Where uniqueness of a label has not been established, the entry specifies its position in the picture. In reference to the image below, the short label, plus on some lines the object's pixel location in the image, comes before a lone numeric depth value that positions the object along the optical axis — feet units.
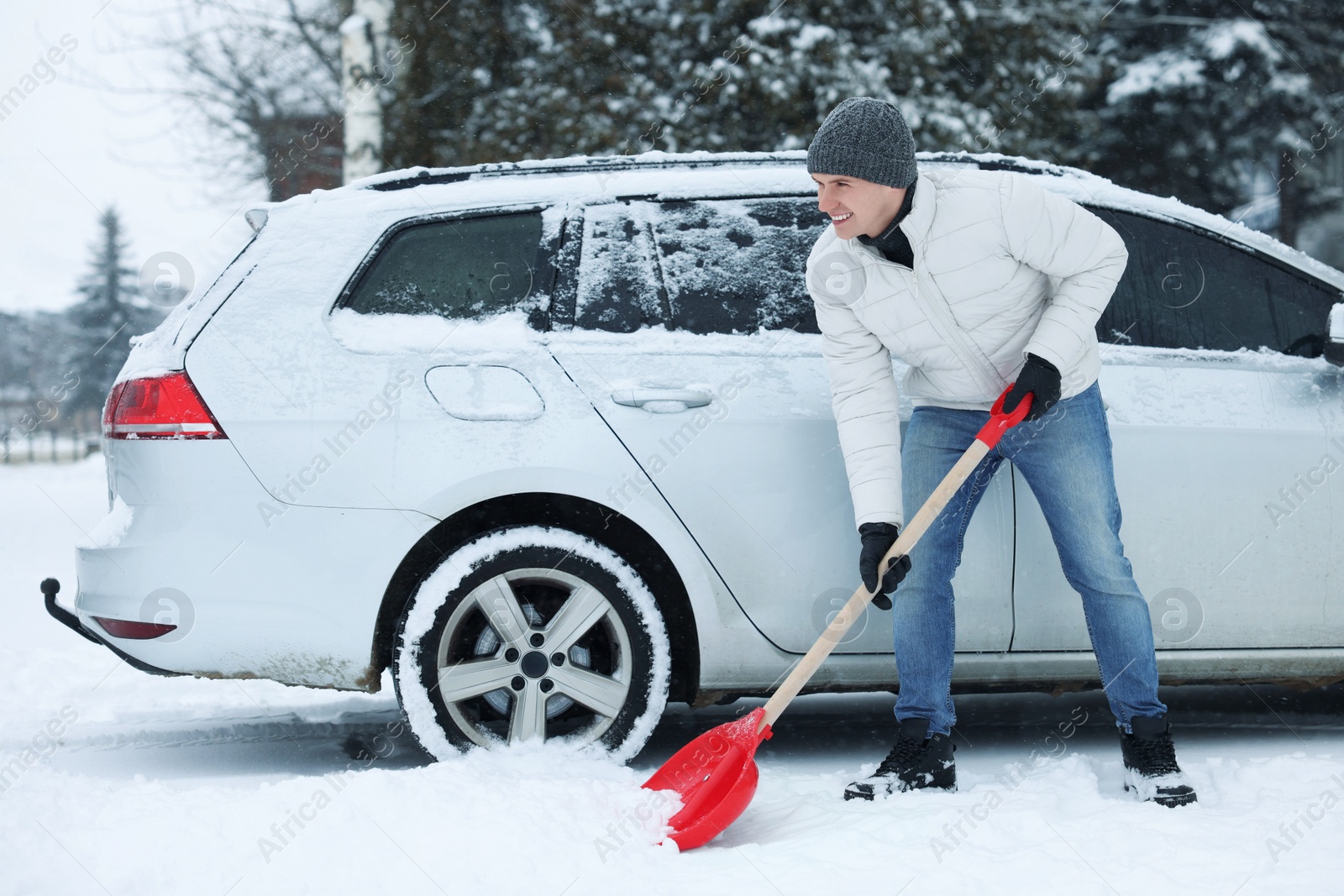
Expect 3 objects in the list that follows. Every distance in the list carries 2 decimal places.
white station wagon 9.37
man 8.73
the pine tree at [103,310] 169.58
